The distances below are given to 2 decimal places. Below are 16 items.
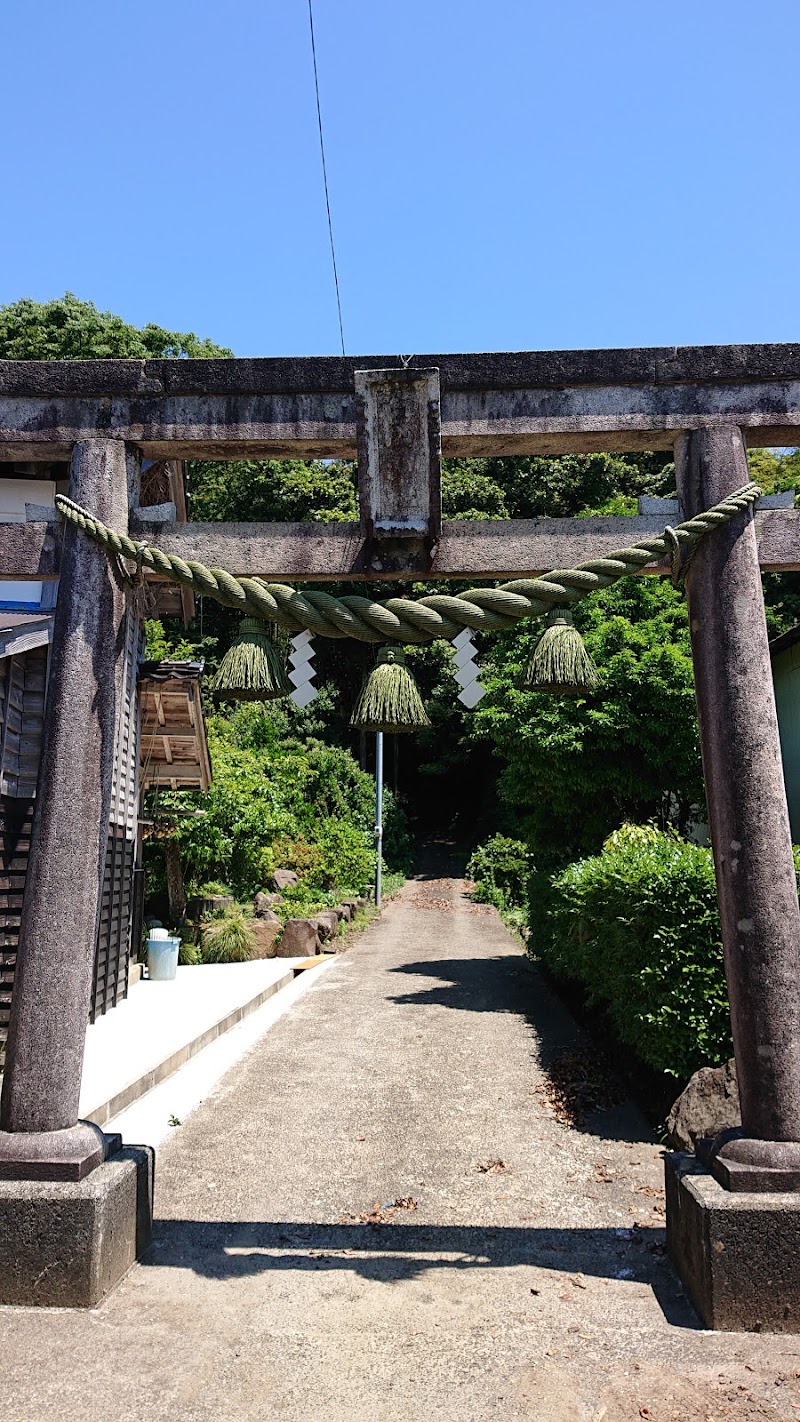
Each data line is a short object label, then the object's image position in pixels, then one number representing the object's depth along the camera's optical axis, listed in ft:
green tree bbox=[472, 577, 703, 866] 42.47
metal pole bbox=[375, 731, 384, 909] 86.13
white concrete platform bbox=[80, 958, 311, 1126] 26.22
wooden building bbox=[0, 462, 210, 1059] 31.14
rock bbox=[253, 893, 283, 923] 59.88
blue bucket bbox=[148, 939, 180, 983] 48.11
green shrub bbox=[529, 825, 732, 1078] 22.88
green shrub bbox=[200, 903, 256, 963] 55.36
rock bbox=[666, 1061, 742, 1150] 20.07
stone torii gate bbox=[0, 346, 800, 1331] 13.88
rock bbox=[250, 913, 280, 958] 57.21
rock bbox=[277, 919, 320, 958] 58.18
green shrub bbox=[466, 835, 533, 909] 93.25
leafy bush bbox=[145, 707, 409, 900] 57.57
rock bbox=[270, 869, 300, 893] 65.80
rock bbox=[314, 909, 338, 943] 61.67
